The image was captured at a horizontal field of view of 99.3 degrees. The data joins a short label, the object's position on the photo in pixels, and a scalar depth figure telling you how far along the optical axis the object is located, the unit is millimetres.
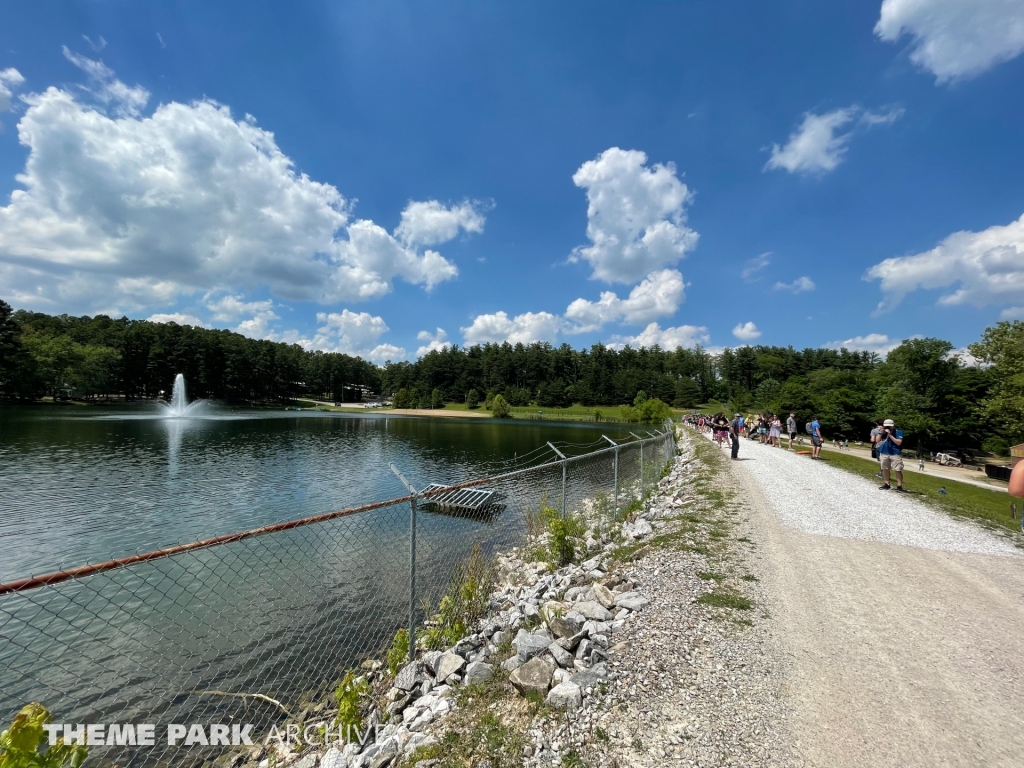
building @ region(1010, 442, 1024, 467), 26875
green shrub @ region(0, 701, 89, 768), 1912
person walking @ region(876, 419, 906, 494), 12250
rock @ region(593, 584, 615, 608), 5602
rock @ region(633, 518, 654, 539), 9305
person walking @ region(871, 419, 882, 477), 13116
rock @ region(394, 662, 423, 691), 4879
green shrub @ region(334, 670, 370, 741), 4074
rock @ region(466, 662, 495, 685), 4500
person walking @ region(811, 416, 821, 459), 19219
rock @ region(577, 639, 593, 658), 4398
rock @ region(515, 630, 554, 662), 4645
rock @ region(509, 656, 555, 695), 3970
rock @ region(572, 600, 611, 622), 5195
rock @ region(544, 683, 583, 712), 3647
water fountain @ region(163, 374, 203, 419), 67988
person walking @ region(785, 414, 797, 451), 22547
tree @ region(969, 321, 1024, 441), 29188
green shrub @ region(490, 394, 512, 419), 110438
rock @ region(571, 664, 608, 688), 3887
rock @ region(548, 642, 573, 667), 4352
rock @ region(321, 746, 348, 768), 3906
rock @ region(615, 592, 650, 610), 5383
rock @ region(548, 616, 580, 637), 4938
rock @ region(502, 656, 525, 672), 4509
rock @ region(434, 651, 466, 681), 4891
